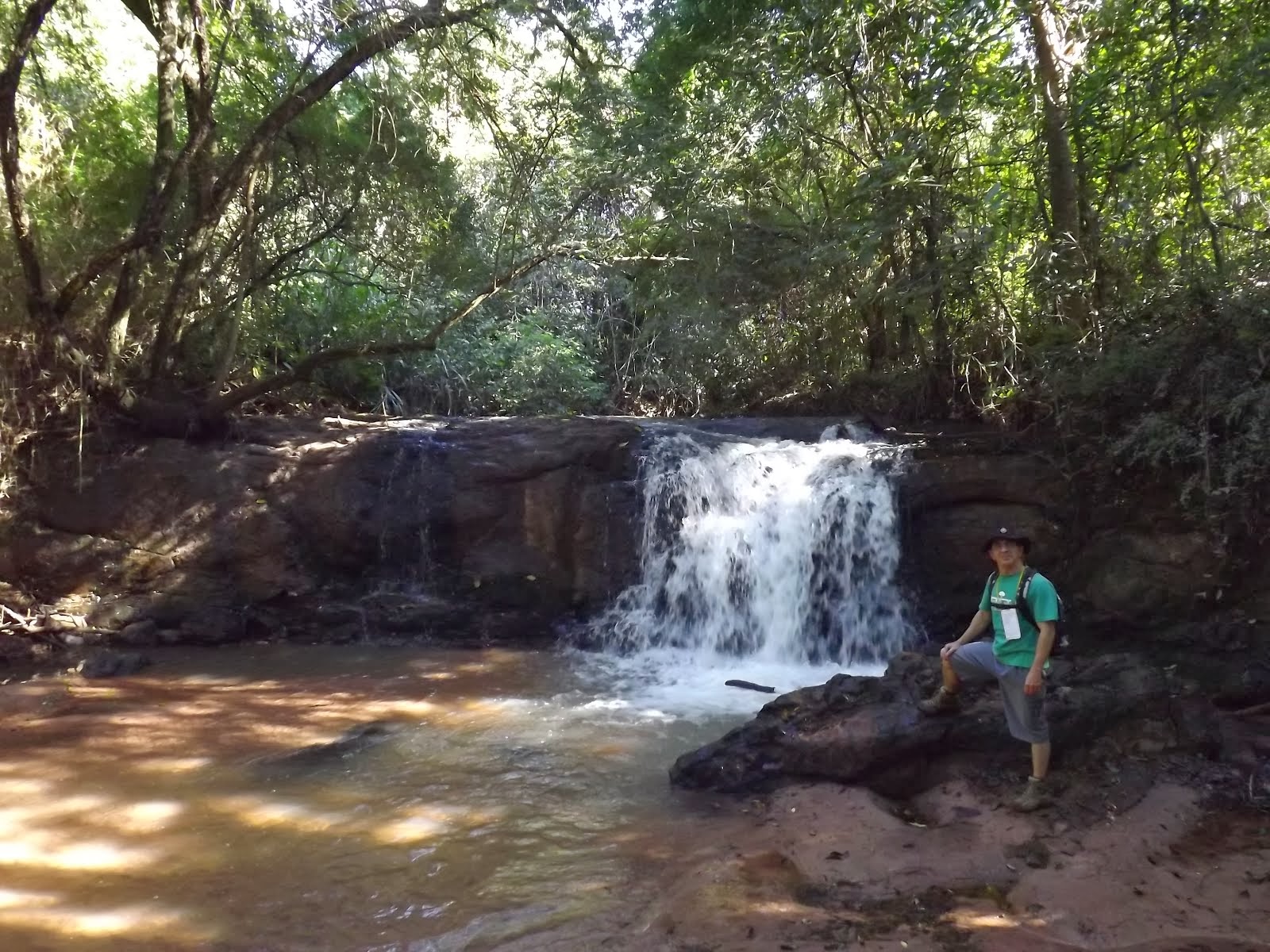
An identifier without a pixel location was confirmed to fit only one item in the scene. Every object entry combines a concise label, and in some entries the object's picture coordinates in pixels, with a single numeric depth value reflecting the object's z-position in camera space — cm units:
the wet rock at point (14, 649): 793
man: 418
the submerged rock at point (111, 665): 745
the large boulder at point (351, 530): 894
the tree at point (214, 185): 802
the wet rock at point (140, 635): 848
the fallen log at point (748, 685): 718
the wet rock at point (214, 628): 877
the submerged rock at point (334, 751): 532
